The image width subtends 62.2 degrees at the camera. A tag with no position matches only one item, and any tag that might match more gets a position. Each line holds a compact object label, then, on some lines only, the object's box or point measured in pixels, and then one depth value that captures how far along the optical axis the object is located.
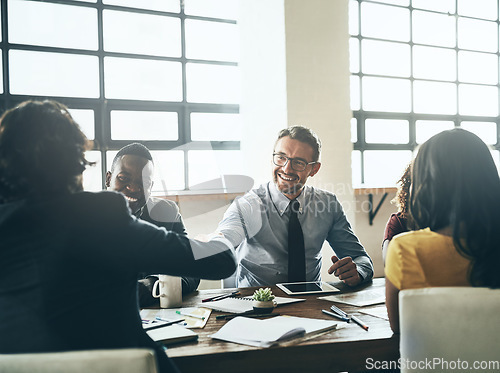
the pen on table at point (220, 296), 1.54
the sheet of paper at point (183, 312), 1.25
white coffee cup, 1.45
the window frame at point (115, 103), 2.97
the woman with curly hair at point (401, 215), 2.08
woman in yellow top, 1.08
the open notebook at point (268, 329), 1.09
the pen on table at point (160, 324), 1.21
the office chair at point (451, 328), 0.93
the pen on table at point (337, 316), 1.28
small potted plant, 1.36
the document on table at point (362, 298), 1.50
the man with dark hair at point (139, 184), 2.02
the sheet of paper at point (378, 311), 1.33
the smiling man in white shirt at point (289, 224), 2.05
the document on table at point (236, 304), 1.38
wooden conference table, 1.02
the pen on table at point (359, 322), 1.20
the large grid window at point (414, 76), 4.04
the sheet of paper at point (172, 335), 1.08
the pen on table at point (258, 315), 1.30
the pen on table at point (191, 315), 1.30
